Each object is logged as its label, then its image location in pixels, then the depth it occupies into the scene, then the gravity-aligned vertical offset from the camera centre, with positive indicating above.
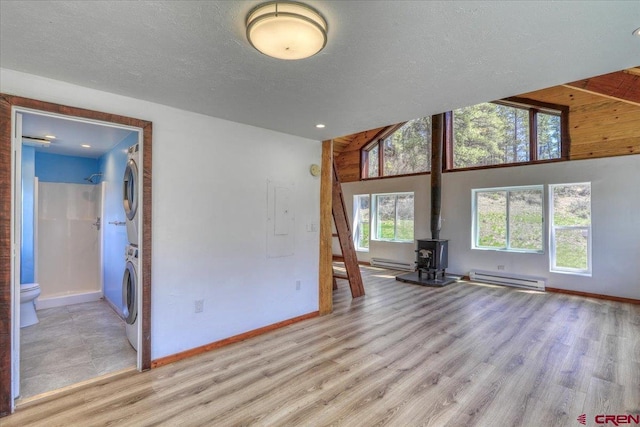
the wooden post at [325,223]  3.99 -0.13
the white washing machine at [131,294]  2.75 -0.80
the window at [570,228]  4.91 -0.24
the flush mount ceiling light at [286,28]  1.33 +0.88
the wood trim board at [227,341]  2.61 -1.32
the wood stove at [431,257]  5.88 -0.89
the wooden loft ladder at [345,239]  4.82 -0.43
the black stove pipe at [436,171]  6.01 +0.90
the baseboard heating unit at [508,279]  5.23 -1.24
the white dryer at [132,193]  2.75 +0.21
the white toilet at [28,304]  3.32 -1.07
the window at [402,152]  7.16 +1.65
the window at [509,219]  5.45 -0.09
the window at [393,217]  7.33 -0.08
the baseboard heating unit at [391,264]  7.19 -1.29
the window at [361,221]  8.25 -0.21
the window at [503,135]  5.38 +1.61
